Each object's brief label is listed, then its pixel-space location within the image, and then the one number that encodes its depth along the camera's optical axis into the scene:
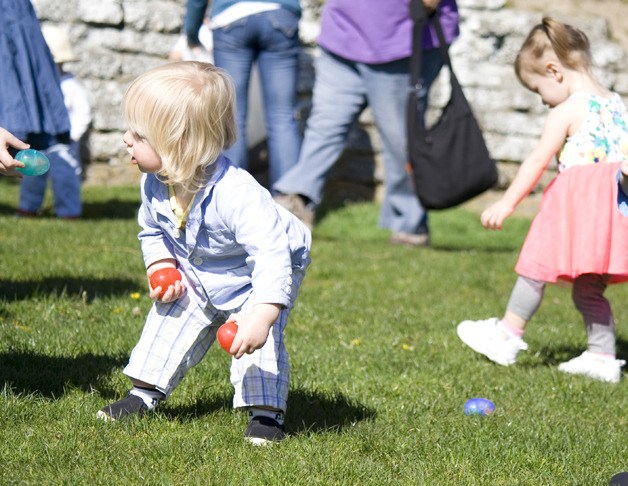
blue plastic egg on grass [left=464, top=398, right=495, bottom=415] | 7.05
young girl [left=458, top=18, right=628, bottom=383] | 8.01
